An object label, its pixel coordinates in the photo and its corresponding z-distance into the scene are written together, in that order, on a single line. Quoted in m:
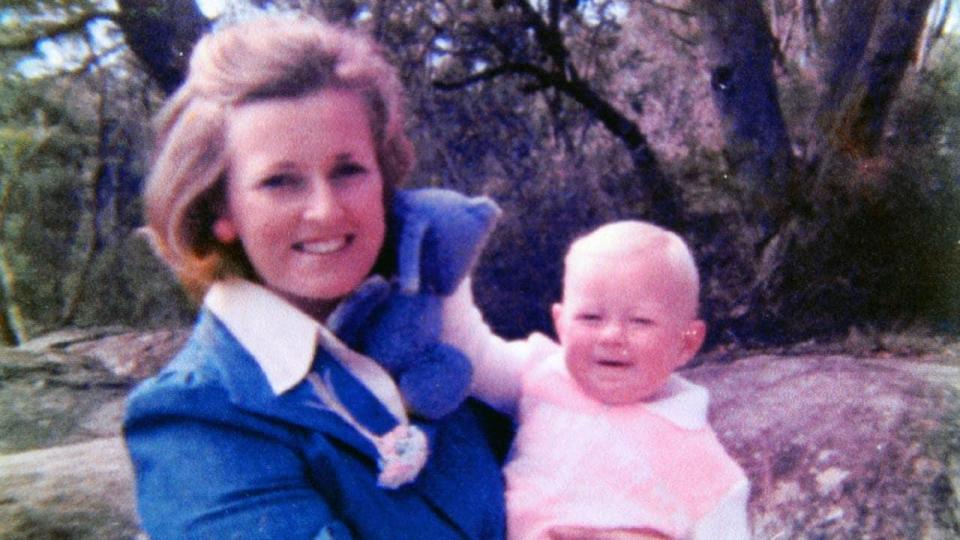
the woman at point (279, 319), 1.12
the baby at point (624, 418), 1.49
